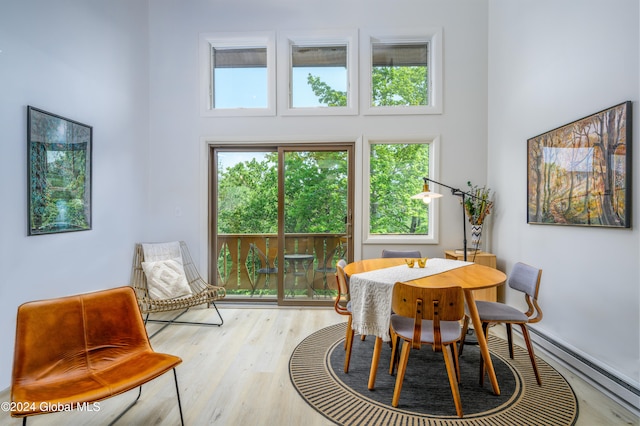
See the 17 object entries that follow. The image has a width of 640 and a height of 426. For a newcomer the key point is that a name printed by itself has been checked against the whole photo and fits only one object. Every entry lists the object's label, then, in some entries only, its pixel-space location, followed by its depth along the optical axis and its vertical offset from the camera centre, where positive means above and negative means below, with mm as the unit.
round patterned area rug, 1754 -1245
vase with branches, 3416 +35
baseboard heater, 1828 -1162
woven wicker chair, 2902 -923
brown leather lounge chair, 1411 -834
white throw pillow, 3158 -785
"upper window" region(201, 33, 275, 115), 3699 +1772
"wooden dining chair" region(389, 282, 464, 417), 1688 -619
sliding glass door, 3764 -137
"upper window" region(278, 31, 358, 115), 3672 +1779
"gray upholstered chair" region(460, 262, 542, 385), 2053 -754
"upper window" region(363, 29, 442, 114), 3668 +1756
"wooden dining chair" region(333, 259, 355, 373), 2217 -783
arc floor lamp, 2809 +145
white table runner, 1917 -616
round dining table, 1949 -502
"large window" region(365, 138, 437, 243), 3762 +271
